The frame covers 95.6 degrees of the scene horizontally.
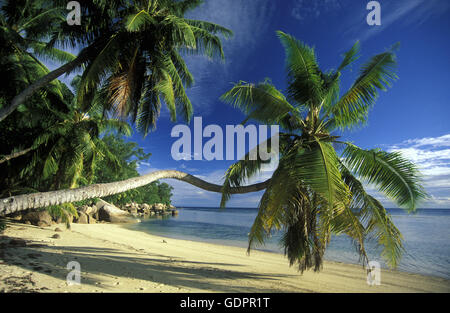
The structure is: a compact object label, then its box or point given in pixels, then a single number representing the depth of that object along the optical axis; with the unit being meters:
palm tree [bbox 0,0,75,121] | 7.55
